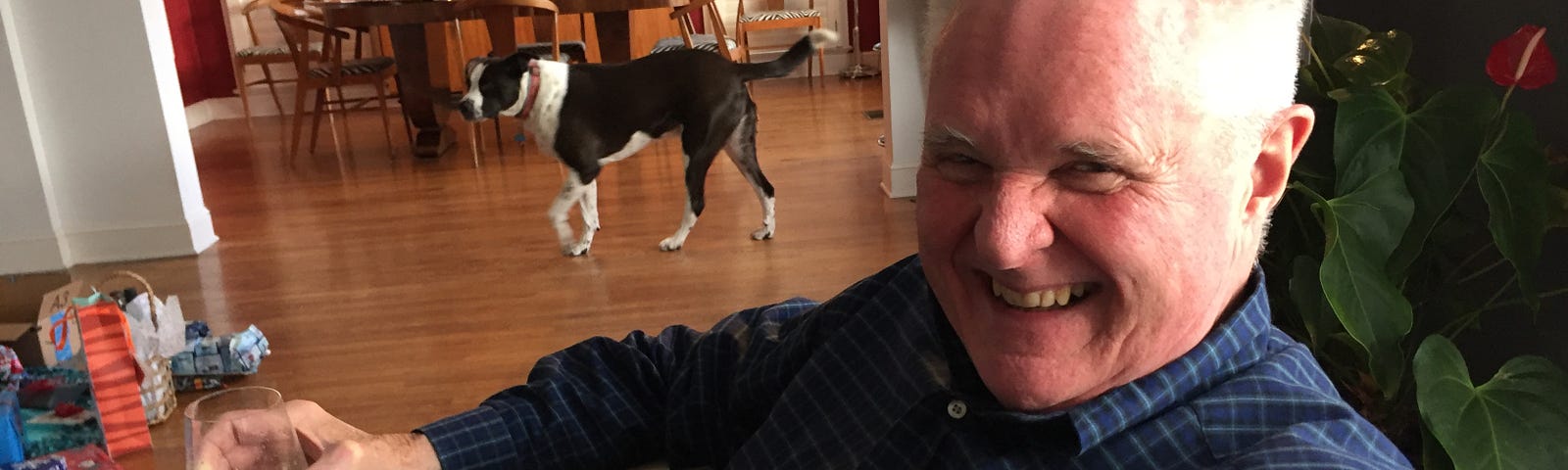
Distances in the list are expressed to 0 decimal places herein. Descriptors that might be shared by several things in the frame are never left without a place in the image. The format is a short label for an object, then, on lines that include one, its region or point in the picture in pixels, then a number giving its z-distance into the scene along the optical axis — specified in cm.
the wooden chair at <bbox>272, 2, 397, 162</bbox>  598
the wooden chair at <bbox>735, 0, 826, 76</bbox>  825
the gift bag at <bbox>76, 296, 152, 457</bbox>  245
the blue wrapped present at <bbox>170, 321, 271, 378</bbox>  295
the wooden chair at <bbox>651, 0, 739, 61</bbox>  629
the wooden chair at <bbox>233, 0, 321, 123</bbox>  702
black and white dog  401
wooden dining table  565
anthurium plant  158
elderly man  84
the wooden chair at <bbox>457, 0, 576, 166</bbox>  525
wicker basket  267
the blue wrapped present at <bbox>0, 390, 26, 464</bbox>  225
